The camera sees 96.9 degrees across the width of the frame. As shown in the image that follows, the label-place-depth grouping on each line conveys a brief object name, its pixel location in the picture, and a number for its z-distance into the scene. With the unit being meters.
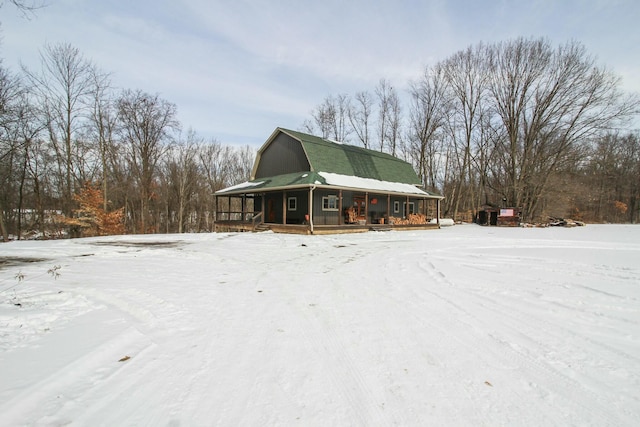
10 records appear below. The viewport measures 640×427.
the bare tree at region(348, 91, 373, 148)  33.69
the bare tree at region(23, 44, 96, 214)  17.39
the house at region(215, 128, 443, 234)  16.12
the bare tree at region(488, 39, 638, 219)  23.33
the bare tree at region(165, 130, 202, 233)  26.50
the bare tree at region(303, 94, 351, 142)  33.53
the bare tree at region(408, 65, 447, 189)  29.64
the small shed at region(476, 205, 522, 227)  22.89
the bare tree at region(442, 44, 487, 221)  27.92
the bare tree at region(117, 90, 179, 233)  22.58
